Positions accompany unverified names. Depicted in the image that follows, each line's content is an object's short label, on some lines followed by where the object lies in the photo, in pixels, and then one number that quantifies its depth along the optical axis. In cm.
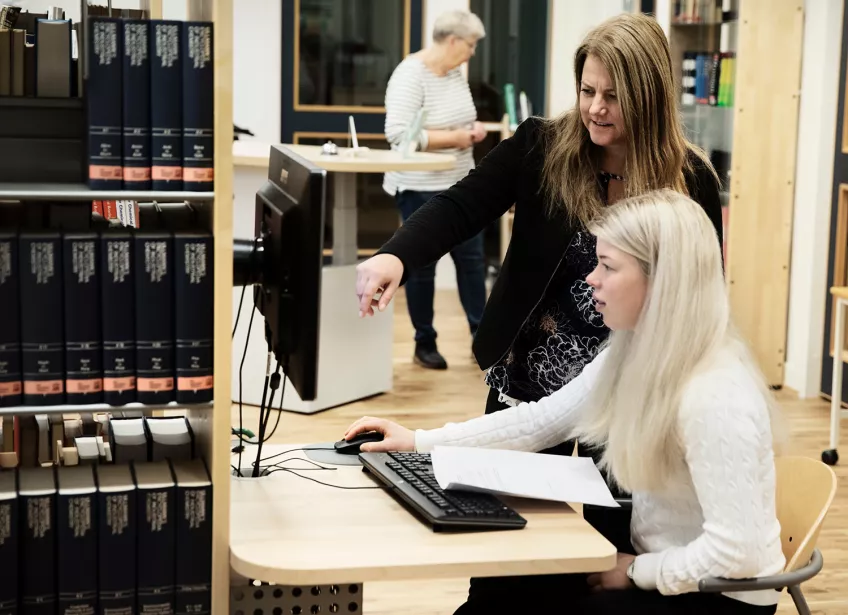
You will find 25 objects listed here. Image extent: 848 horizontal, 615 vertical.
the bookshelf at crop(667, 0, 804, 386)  730
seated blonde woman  296
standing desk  679
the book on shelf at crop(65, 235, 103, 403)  298
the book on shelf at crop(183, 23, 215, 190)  295
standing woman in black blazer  345
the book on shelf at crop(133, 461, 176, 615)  304
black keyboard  305
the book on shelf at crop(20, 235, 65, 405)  297
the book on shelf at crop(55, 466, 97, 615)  301
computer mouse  347
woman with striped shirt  743
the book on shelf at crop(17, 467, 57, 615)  300
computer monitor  300
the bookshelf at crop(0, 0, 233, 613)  294
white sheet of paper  313
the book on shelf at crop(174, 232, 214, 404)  301
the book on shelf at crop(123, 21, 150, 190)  294
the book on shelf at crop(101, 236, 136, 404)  300
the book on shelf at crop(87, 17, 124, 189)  293
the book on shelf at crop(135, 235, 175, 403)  300
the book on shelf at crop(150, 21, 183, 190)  295
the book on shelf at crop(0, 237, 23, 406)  296
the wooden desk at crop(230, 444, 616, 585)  292
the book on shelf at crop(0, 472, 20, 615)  298
